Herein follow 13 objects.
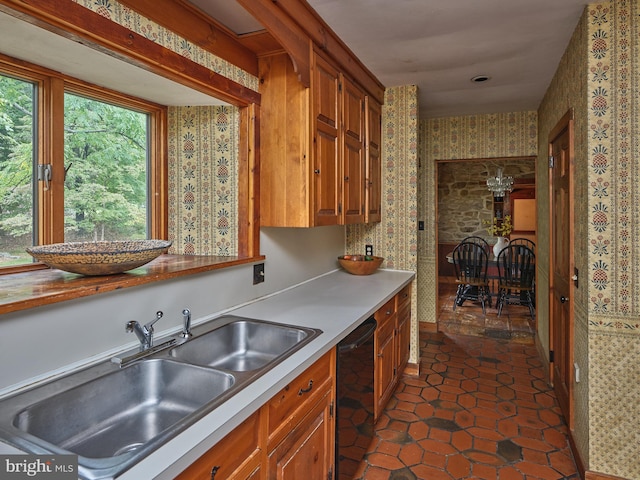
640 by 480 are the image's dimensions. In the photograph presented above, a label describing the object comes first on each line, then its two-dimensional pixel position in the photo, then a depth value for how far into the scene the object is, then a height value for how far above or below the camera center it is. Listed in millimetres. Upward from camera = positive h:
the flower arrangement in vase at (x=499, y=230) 5359 +48
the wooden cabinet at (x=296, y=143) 2125 +509
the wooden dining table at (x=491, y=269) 5156 -488
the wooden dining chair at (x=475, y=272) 5168 -525
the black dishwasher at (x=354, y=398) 1722 -795
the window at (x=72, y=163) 1494 +320
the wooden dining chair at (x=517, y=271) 4891 -496
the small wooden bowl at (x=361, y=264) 3166 -255
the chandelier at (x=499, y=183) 5906 +766
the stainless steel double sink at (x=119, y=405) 884 -477
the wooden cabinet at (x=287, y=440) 1004 -632
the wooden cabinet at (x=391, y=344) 2387 -769
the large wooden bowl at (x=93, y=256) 1347 -77
